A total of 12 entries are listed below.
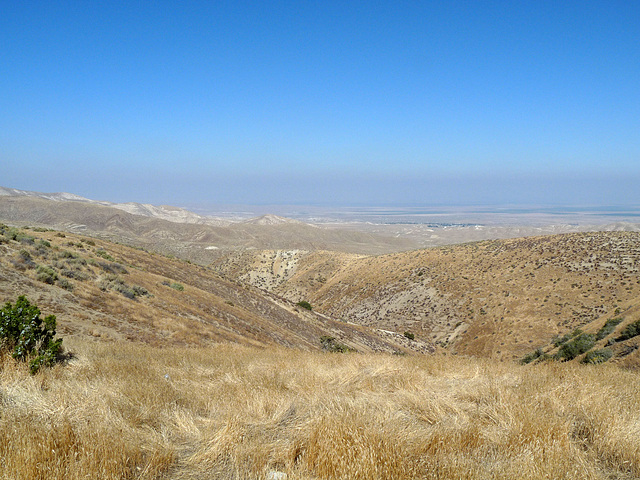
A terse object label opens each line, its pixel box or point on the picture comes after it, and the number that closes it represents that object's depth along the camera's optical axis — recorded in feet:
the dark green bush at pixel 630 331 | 47.35
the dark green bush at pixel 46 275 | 45.10
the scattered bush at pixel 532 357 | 63.52
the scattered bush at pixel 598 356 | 36.11
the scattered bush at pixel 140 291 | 56.84
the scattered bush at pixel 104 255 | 74.38
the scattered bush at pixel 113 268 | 63.16
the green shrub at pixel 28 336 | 19.43
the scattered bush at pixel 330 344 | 66.64
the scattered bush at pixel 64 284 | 45.88
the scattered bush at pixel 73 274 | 51.40
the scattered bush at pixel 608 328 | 56.59
